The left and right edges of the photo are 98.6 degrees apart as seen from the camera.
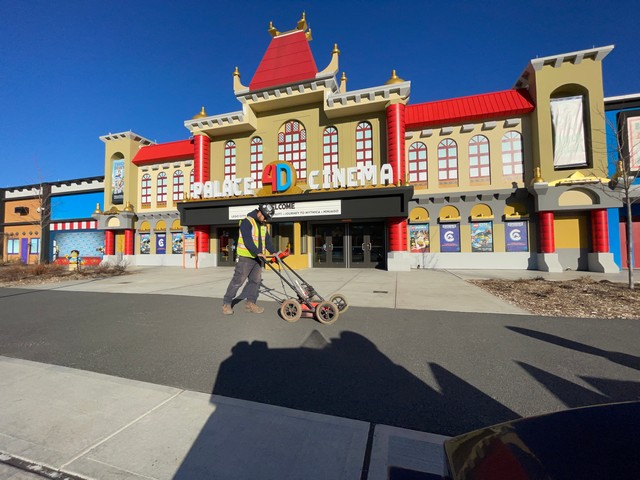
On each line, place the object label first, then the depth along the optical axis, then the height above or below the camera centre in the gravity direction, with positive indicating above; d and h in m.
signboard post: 18.27 +0.56
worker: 5.53 -0.04
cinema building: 13.80 +4.56
